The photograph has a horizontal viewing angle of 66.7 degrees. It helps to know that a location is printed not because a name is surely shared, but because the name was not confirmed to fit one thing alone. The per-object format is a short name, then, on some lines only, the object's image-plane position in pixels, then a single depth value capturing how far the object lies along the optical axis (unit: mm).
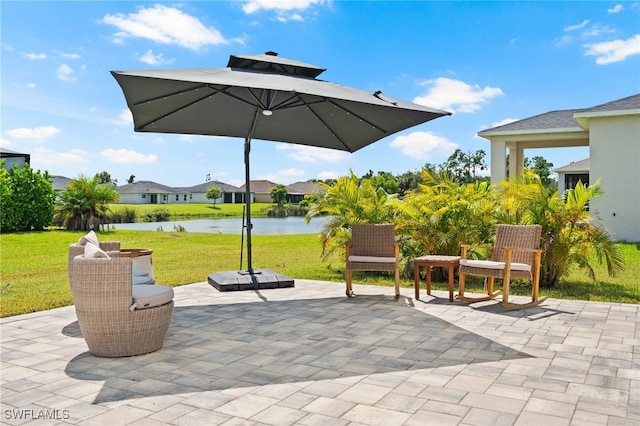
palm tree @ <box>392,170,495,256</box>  7527
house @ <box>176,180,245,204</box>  70250
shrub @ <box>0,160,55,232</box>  18047
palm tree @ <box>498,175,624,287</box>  6895
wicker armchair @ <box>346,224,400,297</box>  6324
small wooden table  6141
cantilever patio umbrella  4957
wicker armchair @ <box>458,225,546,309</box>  5688
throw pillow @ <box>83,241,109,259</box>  3729
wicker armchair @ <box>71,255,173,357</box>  3643
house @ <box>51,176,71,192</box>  55881
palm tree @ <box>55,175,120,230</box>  20594
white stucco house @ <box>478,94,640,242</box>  14086
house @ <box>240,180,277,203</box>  72688
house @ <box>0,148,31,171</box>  22812
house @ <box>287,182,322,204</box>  69938
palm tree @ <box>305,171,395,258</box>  8500
